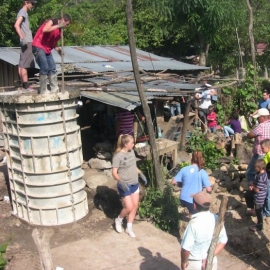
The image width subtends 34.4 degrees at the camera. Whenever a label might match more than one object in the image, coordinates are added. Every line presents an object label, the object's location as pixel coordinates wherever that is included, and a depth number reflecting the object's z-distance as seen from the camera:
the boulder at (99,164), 9.48
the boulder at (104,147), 10.15
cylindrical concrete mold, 6.73
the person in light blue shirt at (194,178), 6.43
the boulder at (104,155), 9.77
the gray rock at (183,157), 10.49
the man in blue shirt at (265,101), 11.58
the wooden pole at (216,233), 3.99
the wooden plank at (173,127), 11.54
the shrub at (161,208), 7.24
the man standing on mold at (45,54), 7.02
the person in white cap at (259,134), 7.60
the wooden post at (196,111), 12.48
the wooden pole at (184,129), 10.78
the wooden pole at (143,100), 7.53
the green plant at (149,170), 8.17
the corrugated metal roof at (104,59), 12.07
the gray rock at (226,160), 10.76
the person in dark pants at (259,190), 6.93
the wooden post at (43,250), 4.20
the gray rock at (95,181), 8.48
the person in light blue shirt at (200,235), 4.18
